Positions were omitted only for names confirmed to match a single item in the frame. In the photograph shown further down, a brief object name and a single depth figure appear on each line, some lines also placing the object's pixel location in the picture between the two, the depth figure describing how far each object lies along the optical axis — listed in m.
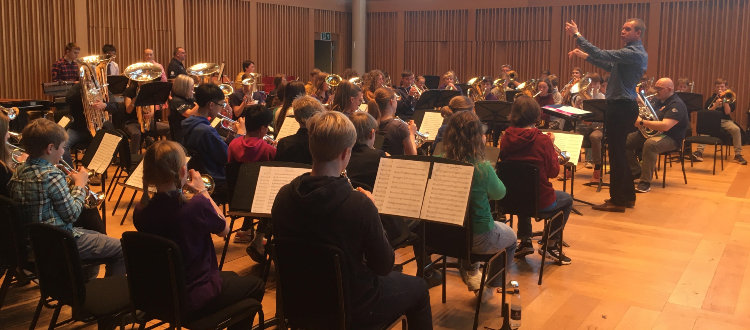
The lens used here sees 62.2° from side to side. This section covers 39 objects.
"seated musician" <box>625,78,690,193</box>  6.89
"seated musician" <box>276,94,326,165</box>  3.94
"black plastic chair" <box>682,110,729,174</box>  8.87
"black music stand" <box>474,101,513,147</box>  7.15
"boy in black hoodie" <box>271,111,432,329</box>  2.21
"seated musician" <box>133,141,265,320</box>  2.43
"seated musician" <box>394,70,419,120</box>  8.30
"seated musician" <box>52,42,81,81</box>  9.73
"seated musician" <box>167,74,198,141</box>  5.71
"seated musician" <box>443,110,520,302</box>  3.38
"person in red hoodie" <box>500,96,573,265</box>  4.20
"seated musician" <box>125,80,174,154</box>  7.40
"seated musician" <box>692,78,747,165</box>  9.23
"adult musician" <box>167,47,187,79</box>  11.35
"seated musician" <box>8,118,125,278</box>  3.04
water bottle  3.30
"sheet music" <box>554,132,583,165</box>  5.41
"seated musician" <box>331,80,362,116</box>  4.91
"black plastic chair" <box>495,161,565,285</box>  4.04
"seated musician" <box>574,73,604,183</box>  7.59
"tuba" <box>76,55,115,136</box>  6.63
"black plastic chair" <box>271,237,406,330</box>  2.22
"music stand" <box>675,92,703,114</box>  8.43
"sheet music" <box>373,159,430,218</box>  2.99
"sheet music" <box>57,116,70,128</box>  5.14
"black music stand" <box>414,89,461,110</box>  7.87
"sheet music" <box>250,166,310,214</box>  3.06
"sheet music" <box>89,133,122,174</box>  4.23
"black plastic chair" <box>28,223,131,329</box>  2.48
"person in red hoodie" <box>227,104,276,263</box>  4.19
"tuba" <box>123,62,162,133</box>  7.46
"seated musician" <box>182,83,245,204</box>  4.58
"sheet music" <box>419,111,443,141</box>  6.20
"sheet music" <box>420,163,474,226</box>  2.91
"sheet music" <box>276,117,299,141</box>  4.96
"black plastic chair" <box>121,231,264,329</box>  2.31
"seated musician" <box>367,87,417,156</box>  4.71
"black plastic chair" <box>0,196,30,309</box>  2.94
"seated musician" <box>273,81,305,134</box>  5.30
